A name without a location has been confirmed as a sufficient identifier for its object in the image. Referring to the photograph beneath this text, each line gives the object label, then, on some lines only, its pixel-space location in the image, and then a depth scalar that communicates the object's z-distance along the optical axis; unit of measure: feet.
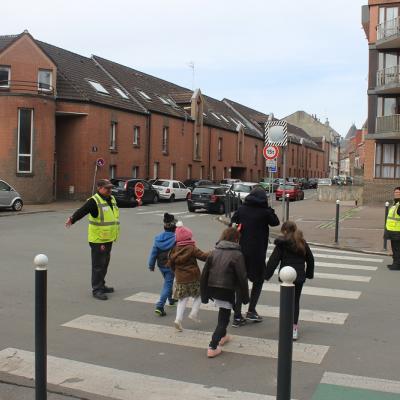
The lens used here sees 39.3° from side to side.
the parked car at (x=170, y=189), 114.62
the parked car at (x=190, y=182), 141.21
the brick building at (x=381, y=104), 104.37
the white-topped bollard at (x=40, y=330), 13.39
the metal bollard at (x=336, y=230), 49.78
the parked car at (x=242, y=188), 103.81
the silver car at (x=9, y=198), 79.05
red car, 136.36
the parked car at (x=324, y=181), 196.43
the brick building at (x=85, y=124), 95.71
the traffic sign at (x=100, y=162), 107.71
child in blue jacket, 23.75
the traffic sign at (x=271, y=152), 63.35
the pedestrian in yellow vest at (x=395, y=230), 36.14
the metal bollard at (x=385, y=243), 45.50
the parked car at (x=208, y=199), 89.56
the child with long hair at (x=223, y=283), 18.45
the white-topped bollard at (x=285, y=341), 11.49
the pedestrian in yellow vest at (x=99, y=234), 26.71
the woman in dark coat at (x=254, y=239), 22.34
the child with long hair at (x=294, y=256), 20.35
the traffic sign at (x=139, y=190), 82.02
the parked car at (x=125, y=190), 95.76
